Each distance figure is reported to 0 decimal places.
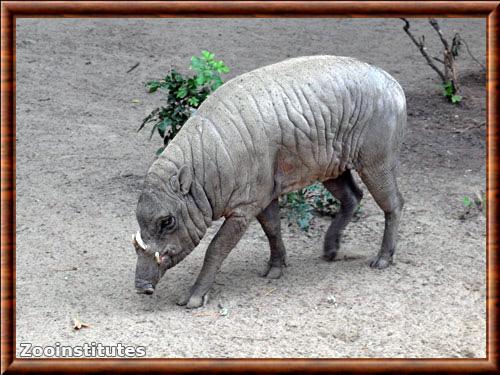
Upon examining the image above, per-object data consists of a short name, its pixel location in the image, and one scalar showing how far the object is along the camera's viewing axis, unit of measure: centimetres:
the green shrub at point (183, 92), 1441
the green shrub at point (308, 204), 1447
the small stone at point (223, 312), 1152
